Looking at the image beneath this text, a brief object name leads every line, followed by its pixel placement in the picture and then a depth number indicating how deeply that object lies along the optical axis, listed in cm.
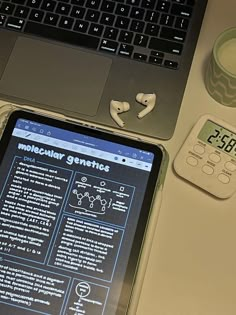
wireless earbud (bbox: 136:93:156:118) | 67
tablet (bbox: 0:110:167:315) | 58
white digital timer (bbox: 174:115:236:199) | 65
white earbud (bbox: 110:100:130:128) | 67
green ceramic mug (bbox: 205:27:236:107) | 66
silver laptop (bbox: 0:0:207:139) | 68
